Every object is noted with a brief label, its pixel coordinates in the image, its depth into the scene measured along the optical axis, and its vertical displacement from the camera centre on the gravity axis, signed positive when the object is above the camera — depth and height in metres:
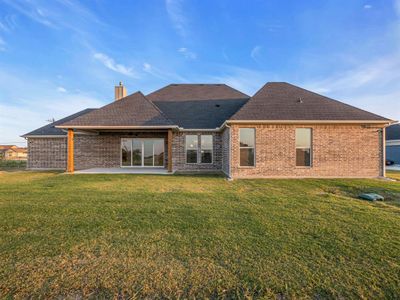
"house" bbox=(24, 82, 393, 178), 10.70 +0.71
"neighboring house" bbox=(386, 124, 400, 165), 21.56 +0.12
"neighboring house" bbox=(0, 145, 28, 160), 53.73 -0.54
